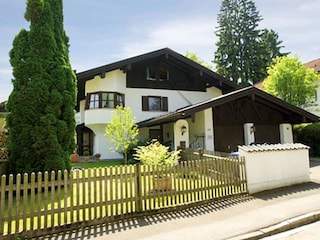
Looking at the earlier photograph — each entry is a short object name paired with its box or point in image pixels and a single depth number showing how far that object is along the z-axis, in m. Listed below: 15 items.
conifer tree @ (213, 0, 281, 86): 43.78
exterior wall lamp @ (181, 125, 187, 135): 18.16
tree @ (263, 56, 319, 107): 24.33
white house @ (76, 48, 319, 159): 18.80
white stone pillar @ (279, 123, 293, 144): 20.89
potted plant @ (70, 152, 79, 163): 19.39
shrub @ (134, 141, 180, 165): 9.27
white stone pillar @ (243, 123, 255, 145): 19.62
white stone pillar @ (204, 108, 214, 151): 18.64
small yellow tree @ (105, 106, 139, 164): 15.28
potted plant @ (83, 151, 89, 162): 19.59
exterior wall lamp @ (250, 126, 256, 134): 19.73
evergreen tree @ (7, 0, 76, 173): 9.52
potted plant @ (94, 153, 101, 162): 19.98
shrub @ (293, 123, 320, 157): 20.75
